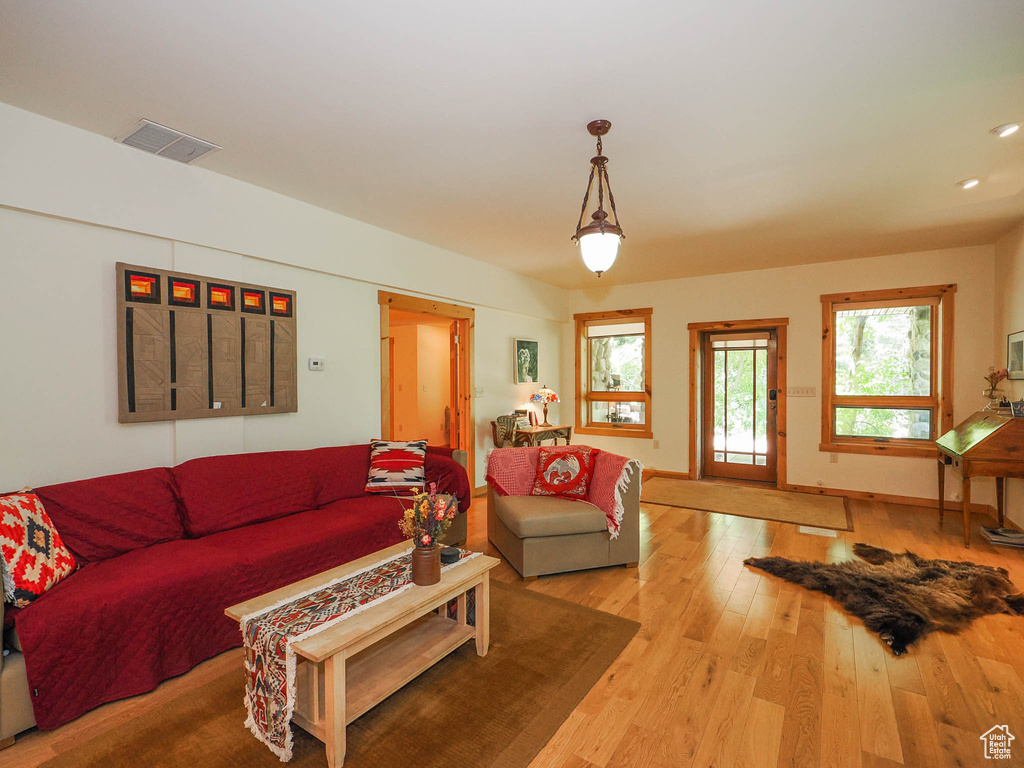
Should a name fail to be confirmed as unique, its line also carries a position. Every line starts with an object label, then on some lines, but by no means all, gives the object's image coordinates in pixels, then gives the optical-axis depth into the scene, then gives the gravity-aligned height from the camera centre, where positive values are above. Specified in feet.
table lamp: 21.17 -0.81
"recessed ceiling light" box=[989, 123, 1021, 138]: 8.50 +4.25
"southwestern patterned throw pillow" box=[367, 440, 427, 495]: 12.35 -2.27
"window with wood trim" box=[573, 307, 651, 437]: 22.84 +0.19
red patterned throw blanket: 11.43 -2.42
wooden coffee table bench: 5.73 -3.97
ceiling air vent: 8.74 +4.43
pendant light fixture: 8.50 +2.43
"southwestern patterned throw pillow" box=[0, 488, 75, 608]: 6.54 -2.36
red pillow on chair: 12.41 -2.43
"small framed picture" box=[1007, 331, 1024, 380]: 13.55 +0.53
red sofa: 6.44 -2.91
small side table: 19.52 -2.32
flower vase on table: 7.25 -2.25
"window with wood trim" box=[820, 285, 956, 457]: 17.02 +0.19
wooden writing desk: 12.32 -1.98
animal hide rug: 8.98 -4.44
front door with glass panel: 20.40 -1.19
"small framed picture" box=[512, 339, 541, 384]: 20.79 +0.78
